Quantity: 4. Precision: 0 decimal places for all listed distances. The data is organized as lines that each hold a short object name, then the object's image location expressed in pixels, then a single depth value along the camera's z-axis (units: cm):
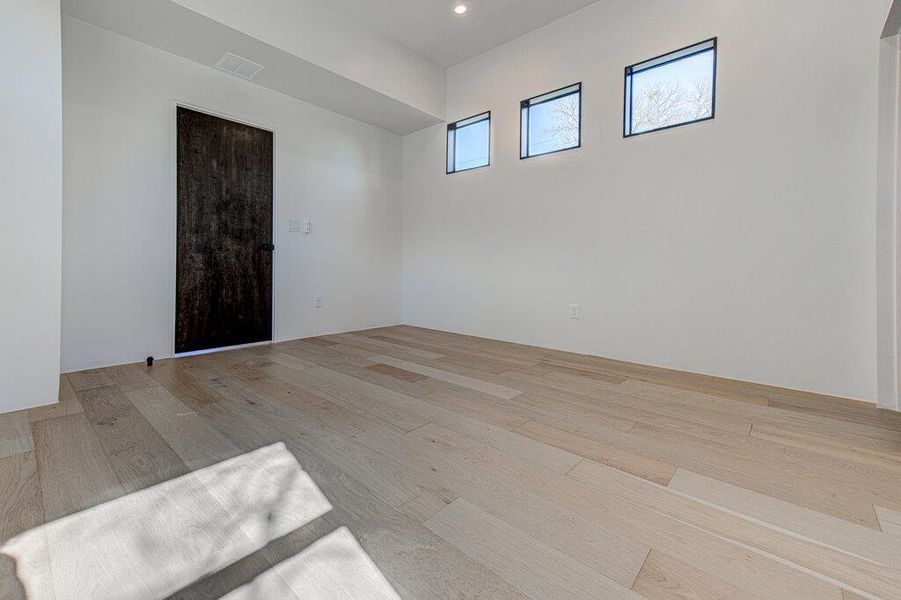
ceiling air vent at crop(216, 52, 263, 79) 320
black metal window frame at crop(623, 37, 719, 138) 279
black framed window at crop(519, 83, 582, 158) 351
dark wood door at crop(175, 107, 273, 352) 328
